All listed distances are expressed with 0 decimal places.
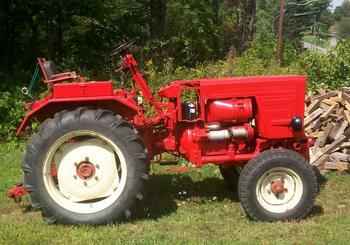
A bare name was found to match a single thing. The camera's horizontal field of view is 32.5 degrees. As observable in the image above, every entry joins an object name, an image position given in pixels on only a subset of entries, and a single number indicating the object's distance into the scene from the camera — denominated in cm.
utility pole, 1409
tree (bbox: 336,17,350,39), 5766
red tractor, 562
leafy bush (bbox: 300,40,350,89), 1104
